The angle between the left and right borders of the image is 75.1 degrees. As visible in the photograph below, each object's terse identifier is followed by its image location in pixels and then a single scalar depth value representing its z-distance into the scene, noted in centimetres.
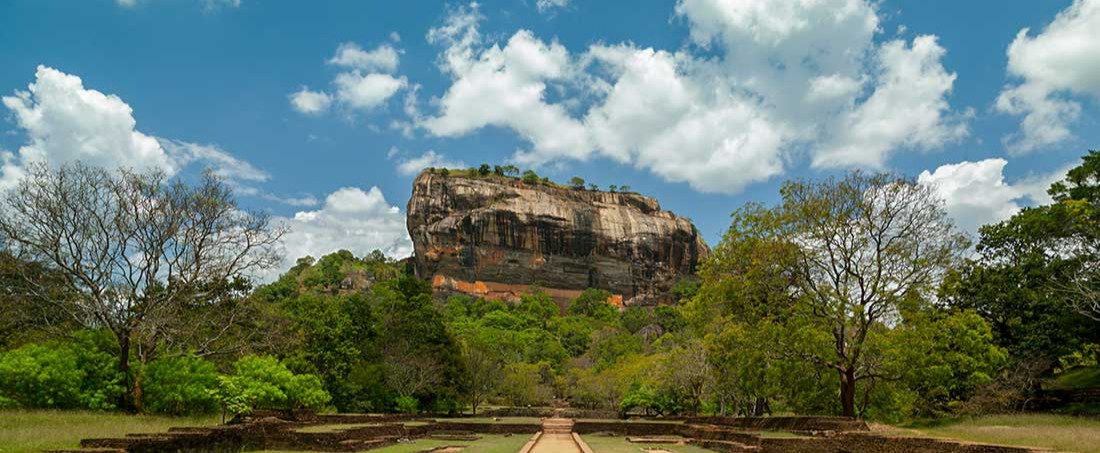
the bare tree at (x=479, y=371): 4544
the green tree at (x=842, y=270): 2477
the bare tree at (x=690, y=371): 3609
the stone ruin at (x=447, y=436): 1620
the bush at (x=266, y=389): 2523
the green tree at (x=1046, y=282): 2707
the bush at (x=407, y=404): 3881
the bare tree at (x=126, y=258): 2528
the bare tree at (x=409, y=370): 3922
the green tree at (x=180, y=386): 2520
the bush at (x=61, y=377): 2256
